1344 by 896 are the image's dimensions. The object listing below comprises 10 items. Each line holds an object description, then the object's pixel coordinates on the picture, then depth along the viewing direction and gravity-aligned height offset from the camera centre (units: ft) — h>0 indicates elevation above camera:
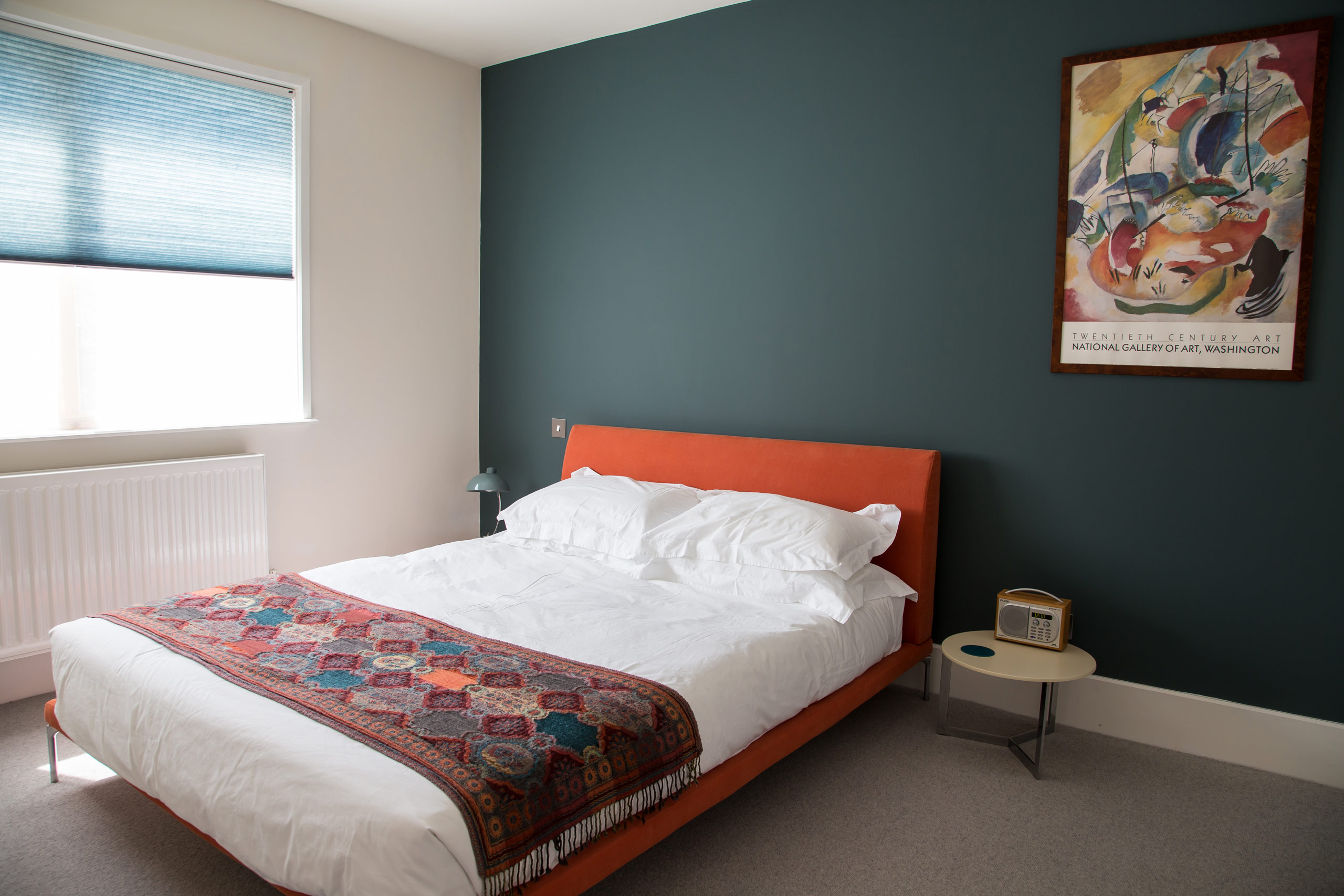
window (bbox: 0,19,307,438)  10.13 +1.55
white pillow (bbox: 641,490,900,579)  9.23 -1.85
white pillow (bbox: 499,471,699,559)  10.59 -1.85
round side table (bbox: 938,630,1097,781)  8.55 -2.98
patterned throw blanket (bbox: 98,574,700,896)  5.43 -2.56
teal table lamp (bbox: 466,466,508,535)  13.73 -1.89
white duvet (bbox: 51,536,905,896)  5.07 -2.65
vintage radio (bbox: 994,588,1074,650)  9.19 -2.66
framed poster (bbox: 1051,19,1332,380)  8.29 +1.87
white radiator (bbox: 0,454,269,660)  9.88 -2.24
